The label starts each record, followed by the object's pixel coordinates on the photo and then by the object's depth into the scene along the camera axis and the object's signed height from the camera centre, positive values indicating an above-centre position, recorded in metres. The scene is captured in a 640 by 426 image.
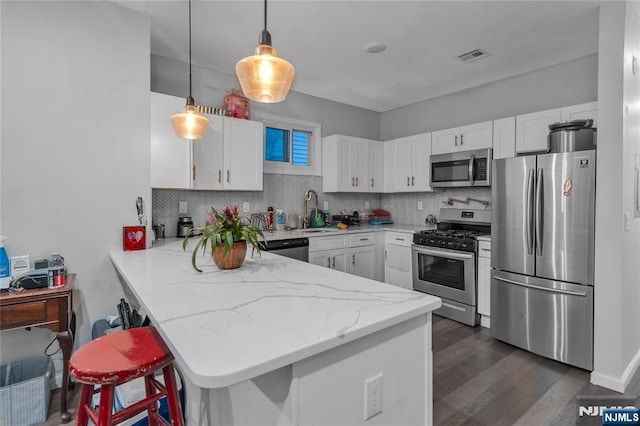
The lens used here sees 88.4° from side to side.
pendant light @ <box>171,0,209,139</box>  2.28 +0.60
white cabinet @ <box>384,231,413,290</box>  4.13 -0.66
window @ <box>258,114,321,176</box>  4.18 +0.83
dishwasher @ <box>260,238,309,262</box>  3.34 -0.41
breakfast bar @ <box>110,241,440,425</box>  0.88 -0.38
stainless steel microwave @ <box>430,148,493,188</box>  3.66 +0.47
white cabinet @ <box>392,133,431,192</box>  4.31 +0.62
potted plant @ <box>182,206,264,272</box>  1.75 -0.16
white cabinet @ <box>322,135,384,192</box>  4.43 +0.62
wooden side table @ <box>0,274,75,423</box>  1.87 -0.62
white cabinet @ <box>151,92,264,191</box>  2.81 +0.52
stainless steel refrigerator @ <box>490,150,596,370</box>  2.50 -0.37
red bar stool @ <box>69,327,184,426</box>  1.14 -0.58
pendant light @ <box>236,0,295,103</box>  1.47 +0.62
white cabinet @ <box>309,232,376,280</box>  3.77 -0.54
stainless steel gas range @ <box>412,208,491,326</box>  3.42 -0.59
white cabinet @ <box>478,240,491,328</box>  3.30 -0.73
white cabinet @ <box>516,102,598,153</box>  3.01 +0.86
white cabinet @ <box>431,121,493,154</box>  3.69 +0.84
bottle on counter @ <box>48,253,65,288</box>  2.03 -0.42
